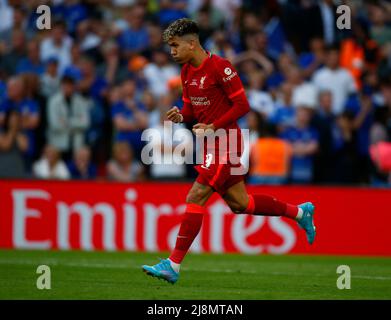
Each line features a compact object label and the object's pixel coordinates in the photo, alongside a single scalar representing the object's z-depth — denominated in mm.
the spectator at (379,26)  18281
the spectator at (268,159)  15461
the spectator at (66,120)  16266
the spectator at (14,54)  17312
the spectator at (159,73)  17094
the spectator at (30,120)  16266
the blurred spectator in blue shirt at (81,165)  16000
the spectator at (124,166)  15859
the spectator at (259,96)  16484
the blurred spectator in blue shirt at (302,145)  15852
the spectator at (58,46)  17438
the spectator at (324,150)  16109
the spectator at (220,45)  17016
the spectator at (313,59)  17422
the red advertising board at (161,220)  14508
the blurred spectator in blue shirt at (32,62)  17188
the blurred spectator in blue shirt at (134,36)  17766
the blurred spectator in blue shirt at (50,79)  16891
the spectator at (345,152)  16172
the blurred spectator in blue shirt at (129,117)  16266
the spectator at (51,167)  15750
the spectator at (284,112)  16131
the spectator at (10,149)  15625
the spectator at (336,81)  16828
